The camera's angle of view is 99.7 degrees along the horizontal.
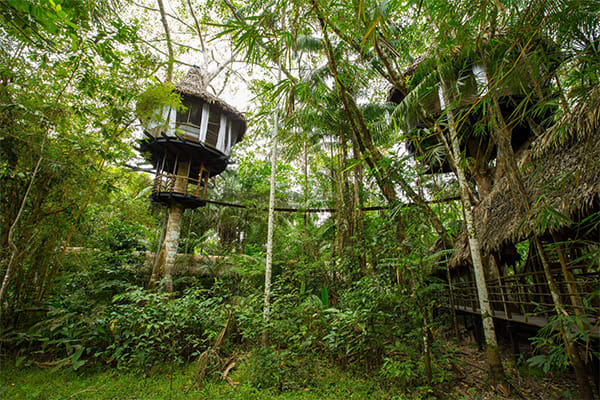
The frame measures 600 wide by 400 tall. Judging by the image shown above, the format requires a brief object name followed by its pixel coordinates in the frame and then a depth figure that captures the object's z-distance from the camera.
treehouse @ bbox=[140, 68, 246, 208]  7.74
